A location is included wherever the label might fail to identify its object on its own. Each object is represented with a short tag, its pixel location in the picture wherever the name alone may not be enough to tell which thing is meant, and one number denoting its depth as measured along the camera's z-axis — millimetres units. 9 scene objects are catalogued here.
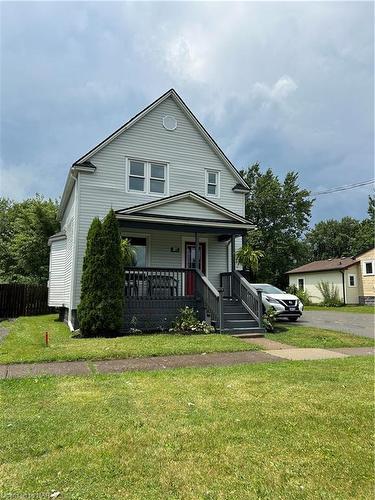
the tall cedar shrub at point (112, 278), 11008
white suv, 15469
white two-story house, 12562
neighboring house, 31719
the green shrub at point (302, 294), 33469
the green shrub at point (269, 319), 12461
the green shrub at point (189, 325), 11656
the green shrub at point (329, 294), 31547
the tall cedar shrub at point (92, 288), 10976
